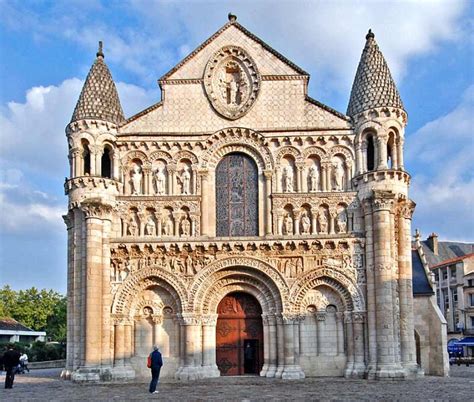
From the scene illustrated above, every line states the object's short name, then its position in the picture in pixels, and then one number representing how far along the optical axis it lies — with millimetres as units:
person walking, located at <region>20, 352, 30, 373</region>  36688
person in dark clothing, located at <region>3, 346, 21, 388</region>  25562
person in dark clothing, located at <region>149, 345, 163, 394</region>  22984
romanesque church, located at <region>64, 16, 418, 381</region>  27844
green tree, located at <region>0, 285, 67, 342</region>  75875
